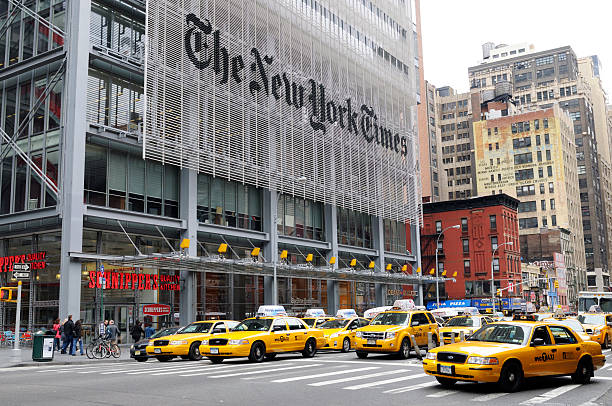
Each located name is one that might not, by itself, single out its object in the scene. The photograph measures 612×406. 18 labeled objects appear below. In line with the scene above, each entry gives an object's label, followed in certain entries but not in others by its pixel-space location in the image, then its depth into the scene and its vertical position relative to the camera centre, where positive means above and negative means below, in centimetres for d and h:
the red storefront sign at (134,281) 3450 +117
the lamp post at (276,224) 4581 +535
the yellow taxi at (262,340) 2269 -153
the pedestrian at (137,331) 3166 -146
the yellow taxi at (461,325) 2458 -123
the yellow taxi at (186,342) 2544 -165
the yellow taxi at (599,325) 2708 -148
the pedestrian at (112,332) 2862 -136
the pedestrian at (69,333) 2911 -140
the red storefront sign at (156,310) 3731 -51
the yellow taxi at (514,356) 1378 -142
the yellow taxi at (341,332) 2834 -158
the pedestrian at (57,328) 3101 -123
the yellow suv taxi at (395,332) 2286 -134
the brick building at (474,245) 8825 +694
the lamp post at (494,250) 8549 +576
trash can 2538 -176
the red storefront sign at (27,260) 3544 +246
